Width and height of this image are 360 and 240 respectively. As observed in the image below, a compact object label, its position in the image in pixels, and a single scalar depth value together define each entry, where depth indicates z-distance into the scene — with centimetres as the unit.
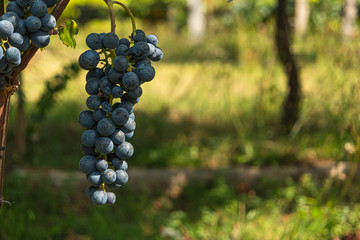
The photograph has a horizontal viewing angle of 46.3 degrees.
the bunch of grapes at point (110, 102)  85
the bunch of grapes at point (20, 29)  79
